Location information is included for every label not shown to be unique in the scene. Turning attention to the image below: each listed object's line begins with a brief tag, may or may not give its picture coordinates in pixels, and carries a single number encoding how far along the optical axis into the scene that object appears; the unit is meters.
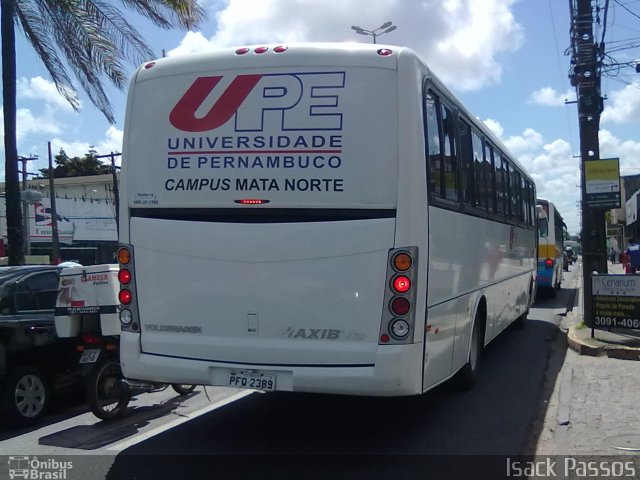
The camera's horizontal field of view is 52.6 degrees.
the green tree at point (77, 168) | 71.88
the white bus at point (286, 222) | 5.27
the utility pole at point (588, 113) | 12.28
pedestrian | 22.80
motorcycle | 6.93
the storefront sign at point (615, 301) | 10.43
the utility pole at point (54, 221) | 35.03
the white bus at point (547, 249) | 20.88
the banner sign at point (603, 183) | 11.76
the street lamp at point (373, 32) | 26.81
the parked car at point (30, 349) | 6.86
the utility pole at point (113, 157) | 41.07
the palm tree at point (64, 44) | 12.02
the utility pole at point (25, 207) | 38.04
